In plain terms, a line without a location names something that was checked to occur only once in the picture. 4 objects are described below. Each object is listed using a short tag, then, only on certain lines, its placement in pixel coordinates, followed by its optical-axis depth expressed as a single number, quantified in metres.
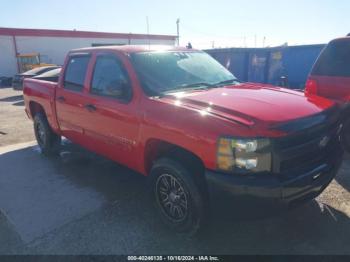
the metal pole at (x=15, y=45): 30.25
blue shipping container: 8.92
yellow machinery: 26.64
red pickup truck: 2.62
